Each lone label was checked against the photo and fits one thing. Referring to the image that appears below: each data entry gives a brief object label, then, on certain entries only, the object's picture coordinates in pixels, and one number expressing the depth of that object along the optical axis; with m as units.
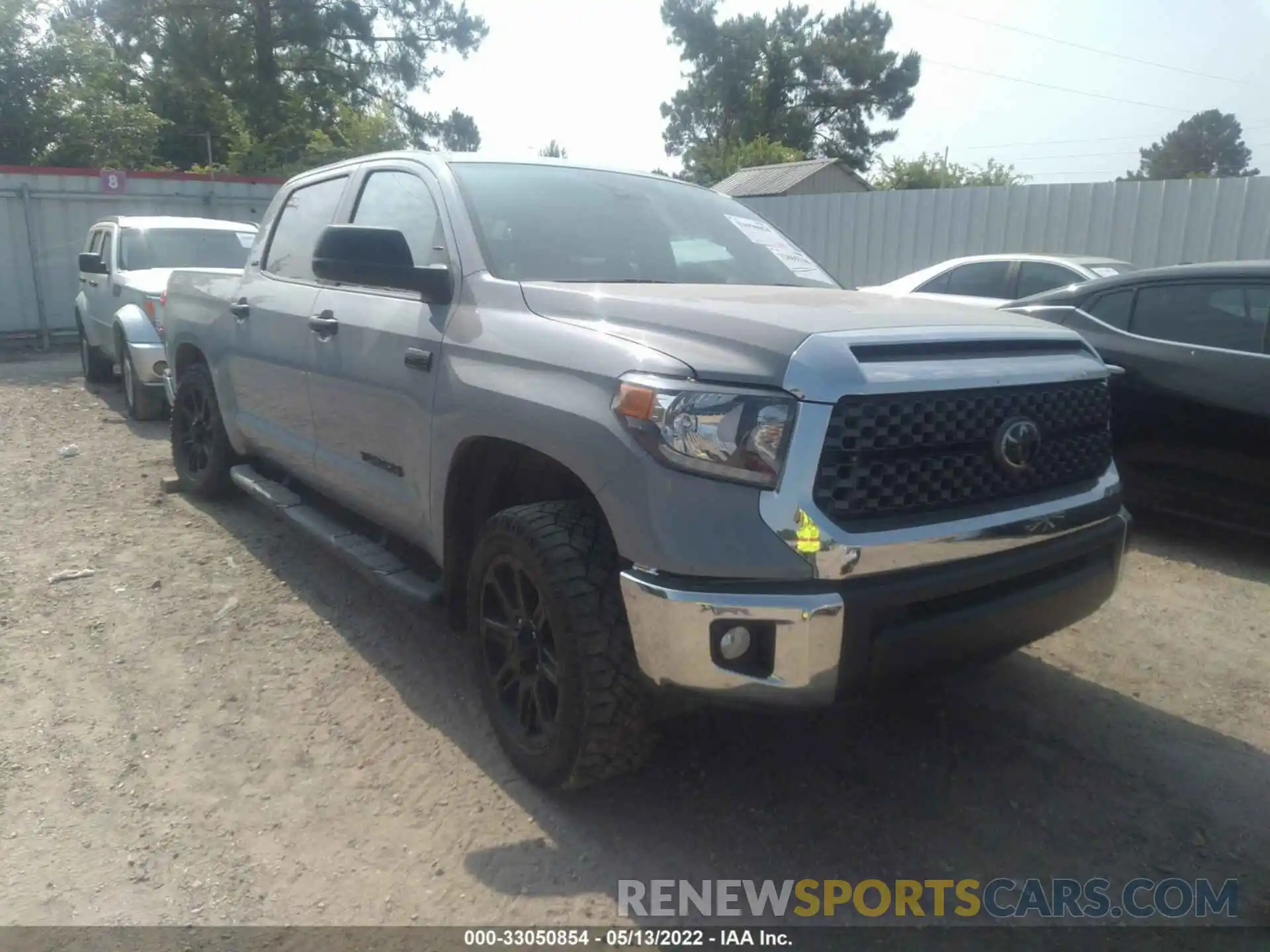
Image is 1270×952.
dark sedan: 4.70
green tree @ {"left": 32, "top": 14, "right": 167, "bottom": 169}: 22.45
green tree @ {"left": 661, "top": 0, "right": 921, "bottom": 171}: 45.81
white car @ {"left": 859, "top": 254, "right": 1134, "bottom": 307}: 8.35
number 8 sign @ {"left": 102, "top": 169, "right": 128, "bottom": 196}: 15.01
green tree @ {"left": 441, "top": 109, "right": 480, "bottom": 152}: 35.00
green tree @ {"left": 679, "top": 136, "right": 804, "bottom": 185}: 40.59
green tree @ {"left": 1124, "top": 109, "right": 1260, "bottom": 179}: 69.12
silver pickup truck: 2.33
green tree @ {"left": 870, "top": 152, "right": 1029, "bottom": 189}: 36.01
